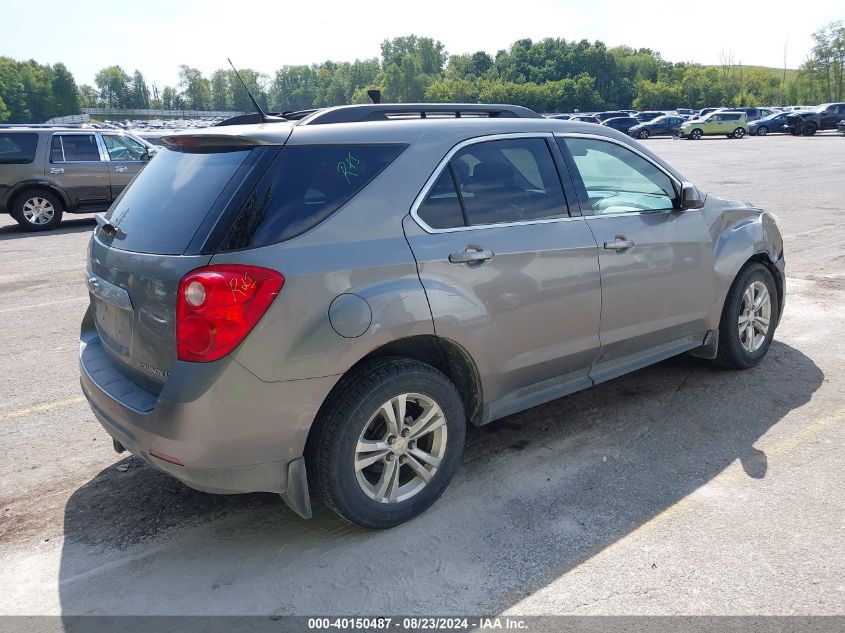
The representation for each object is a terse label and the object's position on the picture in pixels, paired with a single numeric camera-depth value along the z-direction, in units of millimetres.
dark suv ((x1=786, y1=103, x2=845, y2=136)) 42812
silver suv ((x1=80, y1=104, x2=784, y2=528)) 2883
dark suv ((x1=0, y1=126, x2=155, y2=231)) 13383
